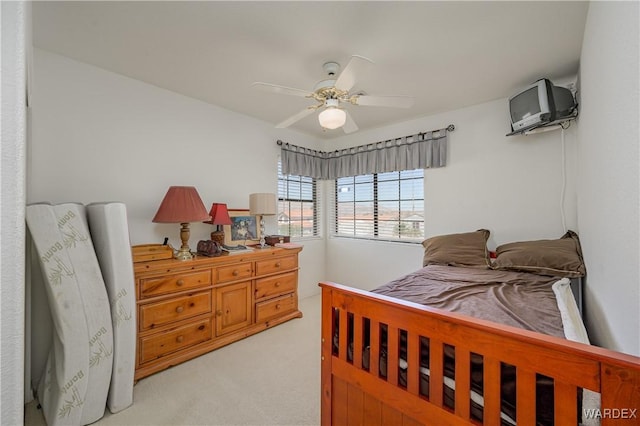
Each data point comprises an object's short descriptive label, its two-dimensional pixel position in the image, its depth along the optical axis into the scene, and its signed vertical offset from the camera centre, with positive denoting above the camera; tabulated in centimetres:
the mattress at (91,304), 170 -57
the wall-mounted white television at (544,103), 234 +94
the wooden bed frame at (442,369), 77 -55
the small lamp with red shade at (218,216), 280 -2
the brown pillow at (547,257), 218 -38
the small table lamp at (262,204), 317 +11
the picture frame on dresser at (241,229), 315 -18
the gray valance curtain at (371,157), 337 +78
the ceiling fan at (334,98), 186 +85
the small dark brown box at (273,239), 340 -33
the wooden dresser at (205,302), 217 -83
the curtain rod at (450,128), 323 +100
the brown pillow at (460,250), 271 -39
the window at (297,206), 392 +11
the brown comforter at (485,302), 99 -55
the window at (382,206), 365 +11
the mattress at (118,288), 181 -50
